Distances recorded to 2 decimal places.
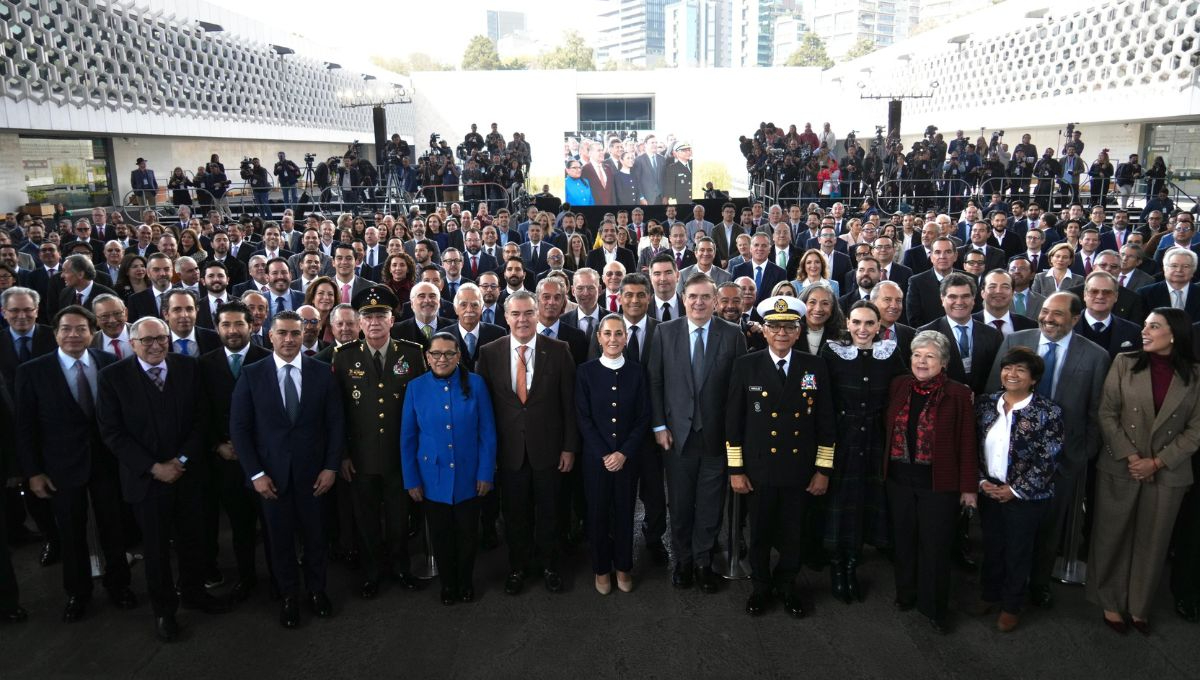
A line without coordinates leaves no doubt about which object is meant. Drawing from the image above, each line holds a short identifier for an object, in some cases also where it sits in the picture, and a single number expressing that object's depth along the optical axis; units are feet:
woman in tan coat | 13.15
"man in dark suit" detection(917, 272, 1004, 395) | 16.02
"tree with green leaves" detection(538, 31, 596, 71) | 245.86
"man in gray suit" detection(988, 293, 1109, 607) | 13.98
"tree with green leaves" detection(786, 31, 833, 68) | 220.84
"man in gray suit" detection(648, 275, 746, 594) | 15.16
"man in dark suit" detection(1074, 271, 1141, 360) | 15.99
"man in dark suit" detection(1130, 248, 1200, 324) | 19.84
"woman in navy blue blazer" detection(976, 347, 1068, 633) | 13.11
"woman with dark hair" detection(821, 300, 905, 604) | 14.24
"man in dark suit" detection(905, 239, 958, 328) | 21.75
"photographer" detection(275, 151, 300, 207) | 64.64
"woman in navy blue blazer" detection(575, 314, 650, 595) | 14.85
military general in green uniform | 14.94
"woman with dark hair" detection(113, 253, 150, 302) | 24.75
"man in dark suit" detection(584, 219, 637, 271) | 31.53
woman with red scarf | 13.32
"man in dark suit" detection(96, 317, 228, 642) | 13.76
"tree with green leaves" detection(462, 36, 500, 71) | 232.32
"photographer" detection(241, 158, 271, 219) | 62.60
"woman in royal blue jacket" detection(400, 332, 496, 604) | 14.53
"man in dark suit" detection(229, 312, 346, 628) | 13.97
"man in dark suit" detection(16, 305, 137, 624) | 14.14
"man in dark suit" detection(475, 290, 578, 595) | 15.07
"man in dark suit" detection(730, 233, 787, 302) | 26.27
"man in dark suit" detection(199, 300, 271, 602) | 15.08
